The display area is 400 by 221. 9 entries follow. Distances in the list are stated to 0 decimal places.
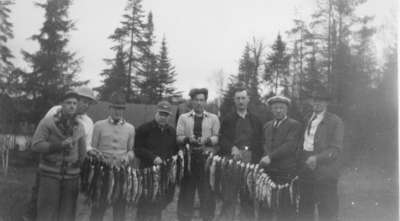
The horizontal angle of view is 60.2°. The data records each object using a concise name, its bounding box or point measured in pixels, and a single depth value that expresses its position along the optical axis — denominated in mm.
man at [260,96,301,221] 5219
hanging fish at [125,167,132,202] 5055
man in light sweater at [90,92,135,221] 5367
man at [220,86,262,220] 5559
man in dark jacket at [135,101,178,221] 5453
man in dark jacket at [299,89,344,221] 5301
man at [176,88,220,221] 5352
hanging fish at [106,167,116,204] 4980
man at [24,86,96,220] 4535
